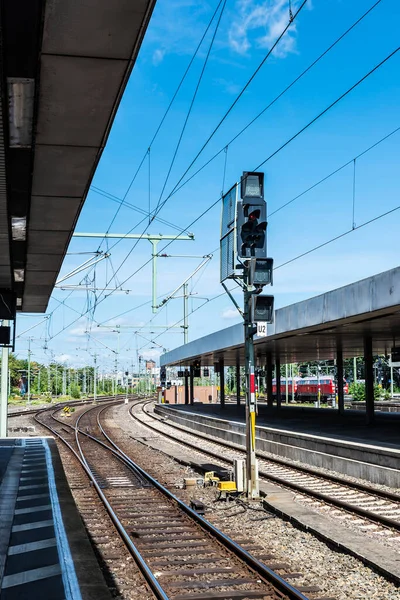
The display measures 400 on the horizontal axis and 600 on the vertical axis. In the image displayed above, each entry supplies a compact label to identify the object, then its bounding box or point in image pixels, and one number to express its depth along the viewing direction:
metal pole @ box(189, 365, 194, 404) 48.22
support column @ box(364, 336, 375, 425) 24.97
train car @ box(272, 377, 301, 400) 77.44
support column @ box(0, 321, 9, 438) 26.18
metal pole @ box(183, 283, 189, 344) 38.65
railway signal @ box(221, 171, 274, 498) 12.45
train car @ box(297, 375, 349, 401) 70.38
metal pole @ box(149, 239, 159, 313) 22.65
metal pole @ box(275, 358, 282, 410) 38.73
